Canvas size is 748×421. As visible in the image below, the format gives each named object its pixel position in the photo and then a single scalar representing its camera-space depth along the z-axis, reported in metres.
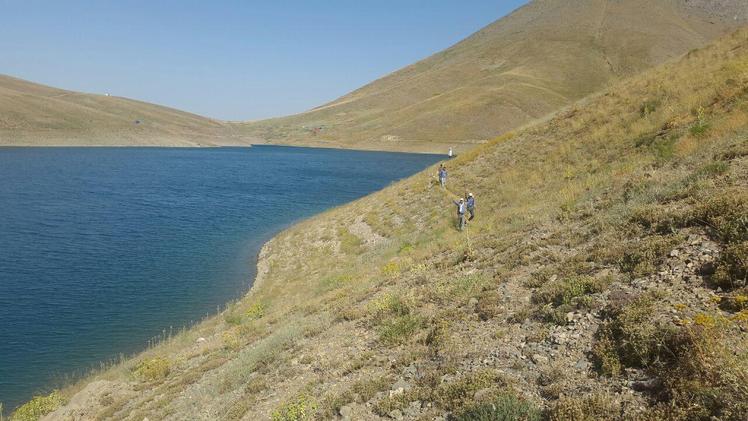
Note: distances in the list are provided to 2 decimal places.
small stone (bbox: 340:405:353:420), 7.22
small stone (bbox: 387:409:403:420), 6.81
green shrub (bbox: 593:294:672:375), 5.98
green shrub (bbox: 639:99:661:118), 22.48
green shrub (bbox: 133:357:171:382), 13.40
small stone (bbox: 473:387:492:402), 6.32
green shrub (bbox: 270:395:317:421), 7.65
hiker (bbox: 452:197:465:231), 20.68
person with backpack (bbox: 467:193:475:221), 21.86
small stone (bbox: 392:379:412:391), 7.50
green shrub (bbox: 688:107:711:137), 15.84
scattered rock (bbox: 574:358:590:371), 6.45
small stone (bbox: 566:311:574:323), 7.62
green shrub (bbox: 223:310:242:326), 18.02
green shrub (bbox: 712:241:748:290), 6.65
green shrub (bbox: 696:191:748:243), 7.50
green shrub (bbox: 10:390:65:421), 12.56
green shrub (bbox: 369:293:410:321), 10.68
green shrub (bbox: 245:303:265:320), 18.46
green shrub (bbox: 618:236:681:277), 7.98
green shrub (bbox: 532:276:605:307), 8.12
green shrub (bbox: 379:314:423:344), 9.34
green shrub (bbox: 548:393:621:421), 5.24
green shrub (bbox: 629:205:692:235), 8.84
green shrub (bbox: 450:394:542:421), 5.66
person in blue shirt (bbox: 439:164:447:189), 30.58
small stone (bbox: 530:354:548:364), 6.90
